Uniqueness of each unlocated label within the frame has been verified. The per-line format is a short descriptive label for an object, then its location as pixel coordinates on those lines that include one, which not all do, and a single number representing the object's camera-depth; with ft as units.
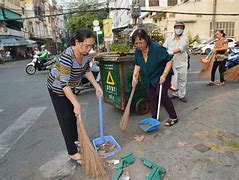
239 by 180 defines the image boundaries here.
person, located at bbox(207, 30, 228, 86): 15.18
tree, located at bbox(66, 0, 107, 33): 92.91
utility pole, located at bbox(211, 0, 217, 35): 55.20
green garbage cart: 10.53
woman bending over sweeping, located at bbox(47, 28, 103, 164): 5.99
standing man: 11.67
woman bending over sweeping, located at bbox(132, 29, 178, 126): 8.02
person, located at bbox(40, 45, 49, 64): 31.78
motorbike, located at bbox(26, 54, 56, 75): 31.35
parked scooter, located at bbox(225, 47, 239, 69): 17.65
